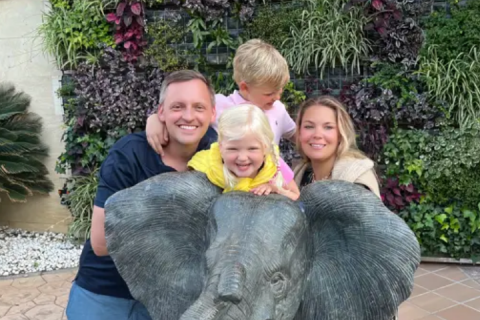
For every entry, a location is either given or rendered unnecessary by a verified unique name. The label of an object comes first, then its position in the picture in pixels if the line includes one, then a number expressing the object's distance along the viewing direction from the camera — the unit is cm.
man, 173
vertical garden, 512
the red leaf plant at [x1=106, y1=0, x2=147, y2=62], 559
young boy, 215
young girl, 141
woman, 190
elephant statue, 119
